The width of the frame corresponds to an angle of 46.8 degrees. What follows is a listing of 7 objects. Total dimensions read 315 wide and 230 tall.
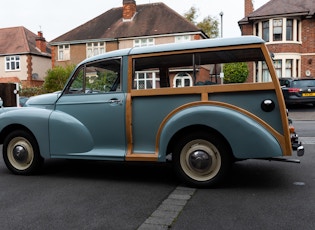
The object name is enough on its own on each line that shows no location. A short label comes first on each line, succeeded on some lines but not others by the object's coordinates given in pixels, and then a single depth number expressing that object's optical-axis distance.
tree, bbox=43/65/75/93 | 32.09
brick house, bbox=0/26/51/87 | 42.41
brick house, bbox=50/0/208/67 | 32.19
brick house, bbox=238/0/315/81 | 26.95
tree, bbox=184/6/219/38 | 50.94
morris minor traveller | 4.93
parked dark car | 18.44
